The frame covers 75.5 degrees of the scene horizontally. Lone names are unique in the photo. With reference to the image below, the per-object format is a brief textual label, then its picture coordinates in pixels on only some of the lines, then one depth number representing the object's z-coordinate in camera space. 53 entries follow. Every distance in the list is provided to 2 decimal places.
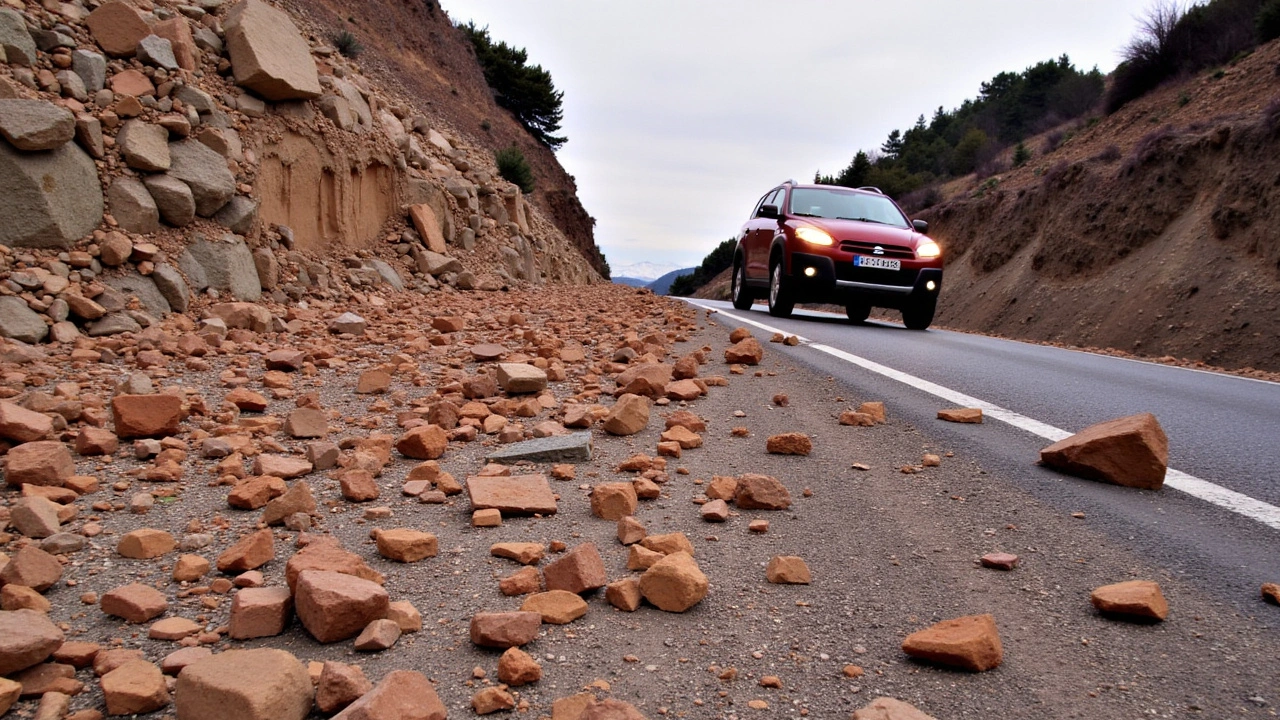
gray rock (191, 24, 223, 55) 9.16
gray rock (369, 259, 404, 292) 10.76
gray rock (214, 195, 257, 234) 8.01
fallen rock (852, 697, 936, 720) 1.67
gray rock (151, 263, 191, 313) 6.75
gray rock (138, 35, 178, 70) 7.91
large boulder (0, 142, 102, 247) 6.04
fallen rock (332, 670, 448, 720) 1.66
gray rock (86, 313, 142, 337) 5.90
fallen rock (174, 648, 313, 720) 1.68
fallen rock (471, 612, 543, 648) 2.01
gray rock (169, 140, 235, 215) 7.58
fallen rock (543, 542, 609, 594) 2.30
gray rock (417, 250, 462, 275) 11.95
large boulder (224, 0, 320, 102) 9.36
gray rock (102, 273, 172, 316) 6.47
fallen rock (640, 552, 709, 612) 2.23
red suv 10.26
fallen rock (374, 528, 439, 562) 2.57
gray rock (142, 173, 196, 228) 7.14
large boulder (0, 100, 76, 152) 6.03
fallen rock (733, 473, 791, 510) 3.02
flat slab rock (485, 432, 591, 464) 3.64
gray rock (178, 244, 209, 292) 7.19
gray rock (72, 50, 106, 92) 7.14
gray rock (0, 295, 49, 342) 5.34
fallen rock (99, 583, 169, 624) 2.18
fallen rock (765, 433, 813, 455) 3.73
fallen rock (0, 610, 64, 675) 1.84
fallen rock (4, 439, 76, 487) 3.08
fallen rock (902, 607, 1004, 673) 1.89
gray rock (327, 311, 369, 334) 7.06
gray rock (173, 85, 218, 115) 8.08
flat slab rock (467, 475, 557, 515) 2.96
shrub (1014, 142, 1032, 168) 31.67
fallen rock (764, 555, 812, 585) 2.39
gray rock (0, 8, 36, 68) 6.64
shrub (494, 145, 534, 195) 23.56
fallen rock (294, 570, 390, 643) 2.06
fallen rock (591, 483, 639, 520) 2.95
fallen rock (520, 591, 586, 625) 2.16
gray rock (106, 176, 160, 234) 6.80
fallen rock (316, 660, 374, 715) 1.77
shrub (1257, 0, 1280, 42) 20.75
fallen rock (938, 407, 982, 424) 4.33
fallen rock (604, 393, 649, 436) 4.09
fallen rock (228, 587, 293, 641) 2.11
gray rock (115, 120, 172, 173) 7.04
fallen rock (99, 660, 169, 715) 1.76
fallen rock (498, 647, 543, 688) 1.87
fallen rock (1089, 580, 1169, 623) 2.09
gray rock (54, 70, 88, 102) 6.88
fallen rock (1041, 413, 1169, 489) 3.21
